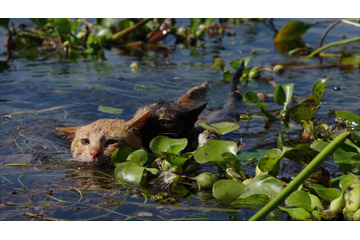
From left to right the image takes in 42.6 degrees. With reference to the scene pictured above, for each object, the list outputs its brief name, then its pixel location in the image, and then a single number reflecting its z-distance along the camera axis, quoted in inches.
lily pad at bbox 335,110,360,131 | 144.8
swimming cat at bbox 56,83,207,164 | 144.2
